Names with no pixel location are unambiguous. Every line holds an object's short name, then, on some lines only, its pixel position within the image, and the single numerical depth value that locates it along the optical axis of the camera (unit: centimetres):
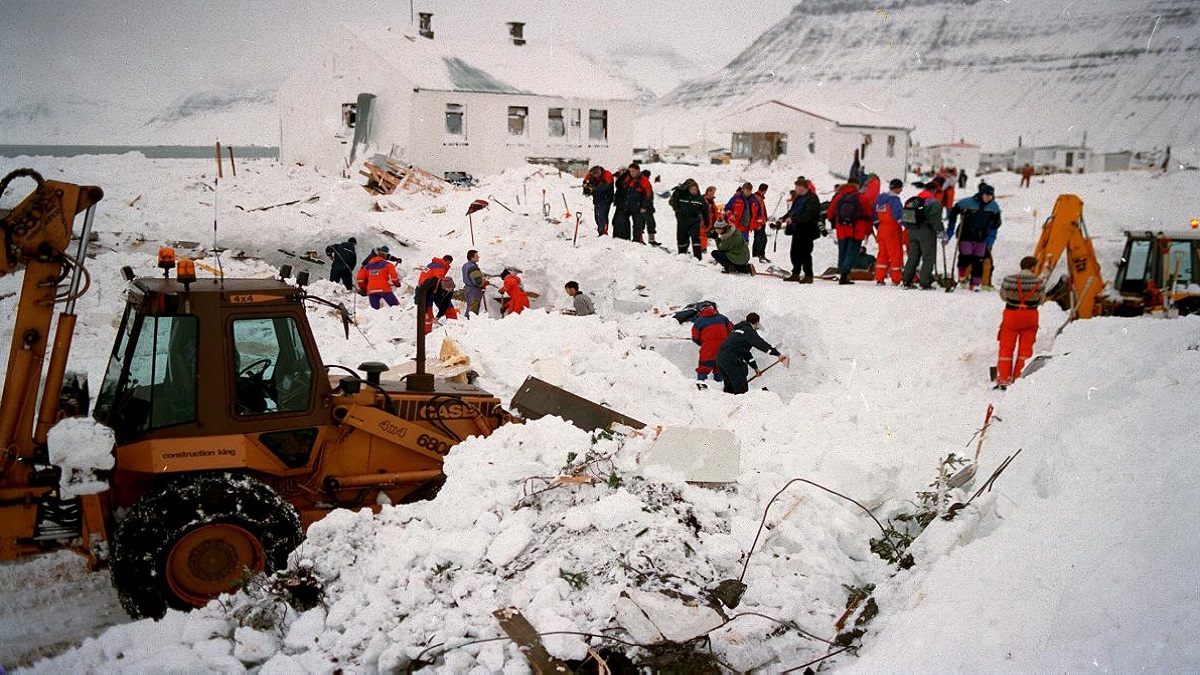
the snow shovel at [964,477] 589
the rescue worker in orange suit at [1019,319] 944
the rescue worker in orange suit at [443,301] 1218
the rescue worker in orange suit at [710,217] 1606
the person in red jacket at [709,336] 1046
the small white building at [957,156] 6406
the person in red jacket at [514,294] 1311
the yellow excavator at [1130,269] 1148
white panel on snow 554
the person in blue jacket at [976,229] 1302
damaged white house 3070
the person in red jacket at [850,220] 1353
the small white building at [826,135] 4006
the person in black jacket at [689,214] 1557
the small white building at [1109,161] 5000
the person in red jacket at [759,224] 1590
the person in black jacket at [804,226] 1370
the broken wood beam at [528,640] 396
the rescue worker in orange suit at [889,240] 1334
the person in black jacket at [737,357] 983
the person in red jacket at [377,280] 1330
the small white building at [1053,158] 5575
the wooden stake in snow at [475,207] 1852
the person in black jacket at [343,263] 1506
